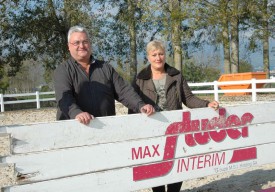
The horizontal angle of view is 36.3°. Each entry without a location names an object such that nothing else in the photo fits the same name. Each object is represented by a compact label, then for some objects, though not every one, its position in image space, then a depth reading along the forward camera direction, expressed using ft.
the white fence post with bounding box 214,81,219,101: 52.59
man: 10.78
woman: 12.55
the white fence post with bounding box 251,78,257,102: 47.34
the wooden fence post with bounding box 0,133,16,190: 18.09
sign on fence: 8.95
